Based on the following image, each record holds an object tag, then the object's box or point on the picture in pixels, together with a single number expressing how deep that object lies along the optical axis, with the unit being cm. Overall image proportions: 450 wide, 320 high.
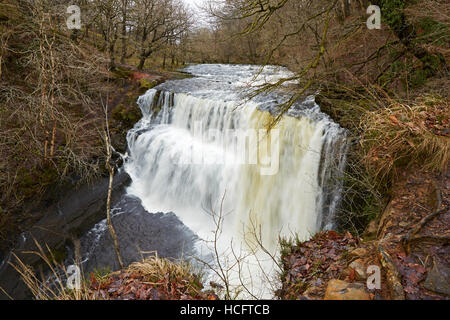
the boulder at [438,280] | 208
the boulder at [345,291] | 225
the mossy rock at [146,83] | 1334
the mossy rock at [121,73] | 1367
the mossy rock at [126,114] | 1175
